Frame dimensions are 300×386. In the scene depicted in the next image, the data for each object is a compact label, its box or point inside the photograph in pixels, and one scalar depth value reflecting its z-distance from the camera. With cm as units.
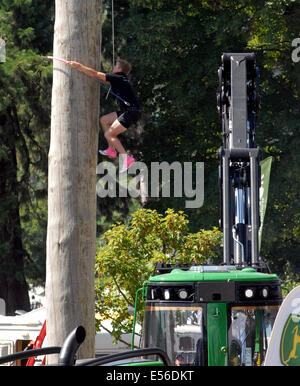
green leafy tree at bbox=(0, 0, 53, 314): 4697
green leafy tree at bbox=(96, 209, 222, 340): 2841
